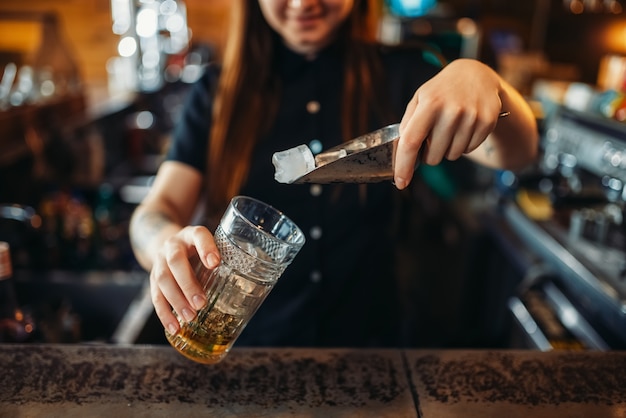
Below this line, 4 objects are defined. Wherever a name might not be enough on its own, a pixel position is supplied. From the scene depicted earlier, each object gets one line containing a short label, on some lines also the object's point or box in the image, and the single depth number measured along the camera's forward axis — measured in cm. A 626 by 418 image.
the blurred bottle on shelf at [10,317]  119
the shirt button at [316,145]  139
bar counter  79
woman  140
